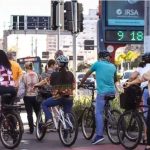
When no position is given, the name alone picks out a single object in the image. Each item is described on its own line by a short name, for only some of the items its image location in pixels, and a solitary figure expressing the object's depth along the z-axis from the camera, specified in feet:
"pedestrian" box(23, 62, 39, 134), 44.42
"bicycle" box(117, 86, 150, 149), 33.73
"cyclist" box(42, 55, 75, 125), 37.55
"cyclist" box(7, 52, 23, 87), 46.65
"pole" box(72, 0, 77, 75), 59.36
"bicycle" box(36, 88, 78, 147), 36.04
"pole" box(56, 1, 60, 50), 62.98
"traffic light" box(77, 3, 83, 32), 59.88
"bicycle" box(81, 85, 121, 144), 37.81
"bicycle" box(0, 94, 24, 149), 34.58
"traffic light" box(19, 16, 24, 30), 253.44
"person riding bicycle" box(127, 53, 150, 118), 35.07
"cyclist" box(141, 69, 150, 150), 31.91
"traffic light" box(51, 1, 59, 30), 63.82
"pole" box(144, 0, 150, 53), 43.91
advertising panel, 54.90
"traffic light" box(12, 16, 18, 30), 251.87
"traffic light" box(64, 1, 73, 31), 59.77
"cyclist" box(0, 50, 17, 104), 35.29
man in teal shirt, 37.52
